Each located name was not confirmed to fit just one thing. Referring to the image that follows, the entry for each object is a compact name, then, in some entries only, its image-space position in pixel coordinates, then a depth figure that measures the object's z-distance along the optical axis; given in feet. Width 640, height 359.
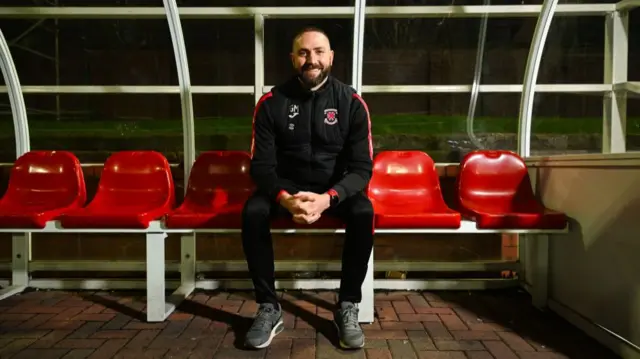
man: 7.59
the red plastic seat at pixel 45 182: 10.23
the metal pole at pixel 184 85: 9.98
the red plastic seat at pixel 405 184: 9.60
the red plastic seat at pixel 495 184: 9.70
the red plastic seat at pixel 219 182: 9.84
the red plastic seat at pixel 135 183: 9.87
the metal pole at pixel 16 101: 10.60
